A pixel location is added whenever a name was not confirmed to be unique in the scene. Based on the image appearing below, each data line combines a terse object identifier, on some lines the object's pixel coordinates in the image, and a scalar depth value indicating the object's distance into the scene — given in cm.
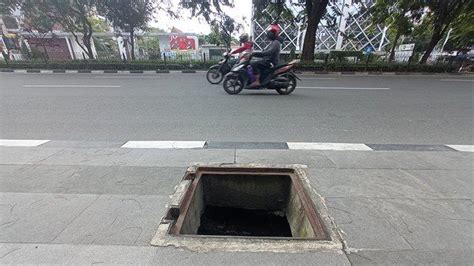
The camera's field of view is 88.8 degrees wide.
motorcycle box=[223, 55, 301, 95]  682
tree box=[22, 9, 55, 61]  1550
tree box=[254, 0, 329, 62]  1392
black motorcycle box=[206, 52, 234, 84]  875
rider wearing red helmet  655
